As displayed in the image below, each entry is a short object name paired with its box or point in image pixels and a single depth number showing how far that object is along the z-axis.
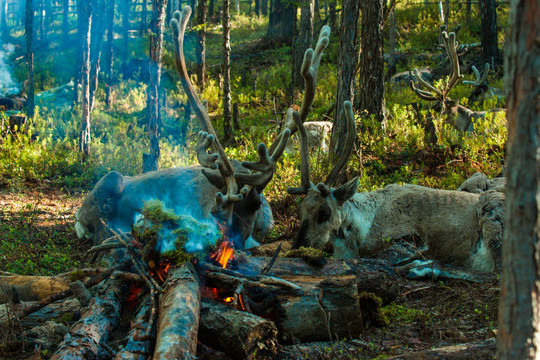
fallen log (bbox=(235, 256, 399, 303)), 4.32
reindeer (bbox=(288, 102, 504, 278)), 5.57
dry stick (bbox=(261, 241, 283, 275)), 4.21
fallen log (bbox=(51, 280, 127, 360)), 3.02
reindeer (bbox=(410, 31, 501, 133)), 10.70
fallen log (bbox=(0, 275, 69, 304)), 4.32
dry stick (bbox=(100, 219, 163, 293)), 3.66
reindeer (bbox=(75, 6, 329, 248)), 5.30
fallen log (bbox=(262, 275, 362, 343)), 3.74
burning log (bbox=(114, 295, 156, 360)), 3.01
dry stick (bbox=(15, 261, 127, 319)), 3.67
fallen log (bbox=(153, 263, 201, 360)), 2.85
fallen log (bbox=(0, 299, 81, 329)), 3.75
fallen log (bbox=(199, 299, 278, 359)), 3.24
